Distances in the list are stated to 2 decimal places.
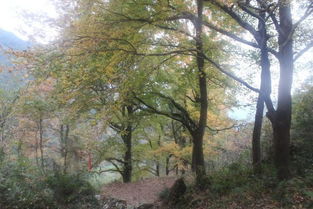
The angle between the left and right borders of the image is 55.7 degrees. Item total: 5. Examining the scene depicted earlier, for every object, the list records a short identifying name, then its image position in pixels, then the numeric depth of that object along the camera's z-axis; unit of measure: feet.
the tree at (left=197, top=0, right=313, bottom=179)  26.73
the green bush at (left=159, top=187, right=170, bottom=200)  40.05
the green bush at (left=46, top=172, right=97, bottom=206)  35.40
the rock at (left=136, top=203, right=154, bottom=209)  37.36
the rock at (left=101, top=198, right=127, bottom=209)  38.55
